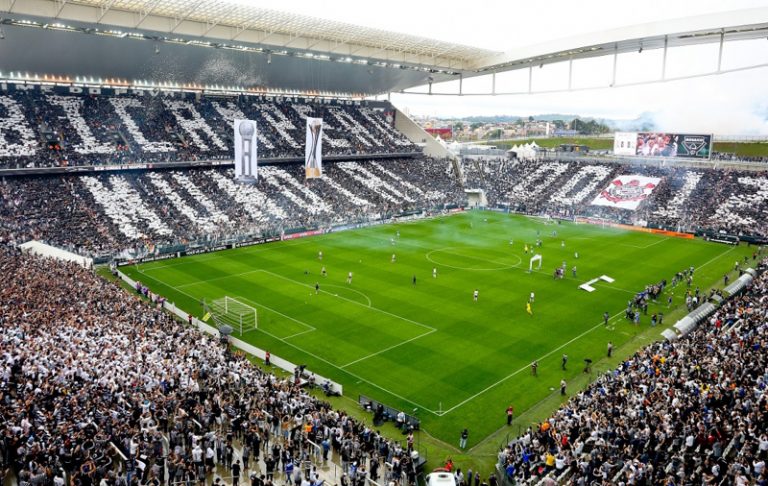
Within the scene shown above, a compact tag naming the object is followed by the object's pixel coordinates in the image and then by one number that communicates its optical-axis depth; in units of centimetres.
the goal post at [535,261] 4478
